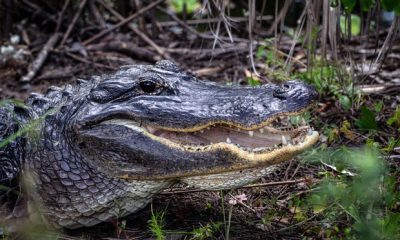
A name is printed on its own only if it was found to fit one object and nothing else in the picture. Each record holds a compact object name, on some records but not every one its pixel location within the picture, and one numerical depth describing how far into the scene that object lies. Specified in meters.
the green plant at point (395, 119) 8.12
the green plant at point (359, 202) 4.63
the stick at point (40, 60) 11.78
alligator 5.64
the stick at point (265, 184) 6.90
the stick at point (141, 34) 12.66
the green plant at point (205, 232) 5.85
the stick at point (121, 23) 13.33
